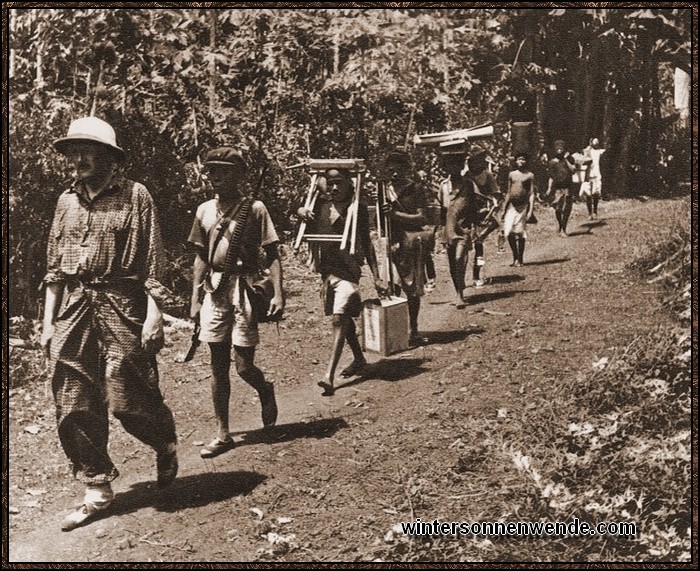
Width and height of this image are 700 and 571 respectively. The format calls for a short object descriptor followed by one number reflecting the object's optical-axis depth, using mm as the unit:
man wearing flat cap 6242
